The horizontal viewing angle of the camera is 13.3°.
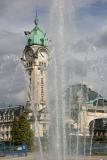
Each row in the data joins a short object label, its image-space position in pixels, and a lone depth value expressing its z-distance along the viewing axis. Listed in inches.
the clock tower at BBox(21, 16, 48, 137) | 4726.9
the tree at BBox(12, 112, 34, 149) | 3088.1
